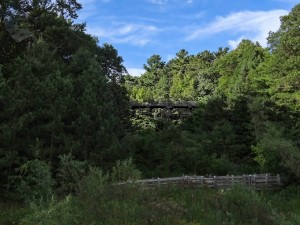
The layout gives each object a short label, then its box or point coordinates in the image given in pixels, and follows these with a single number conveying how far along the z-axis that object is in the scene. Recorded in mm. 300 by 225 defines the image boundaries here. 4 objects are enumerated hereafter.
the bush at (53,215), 6566
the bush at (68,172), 10526
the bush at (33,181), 10490
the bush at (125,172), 9443
